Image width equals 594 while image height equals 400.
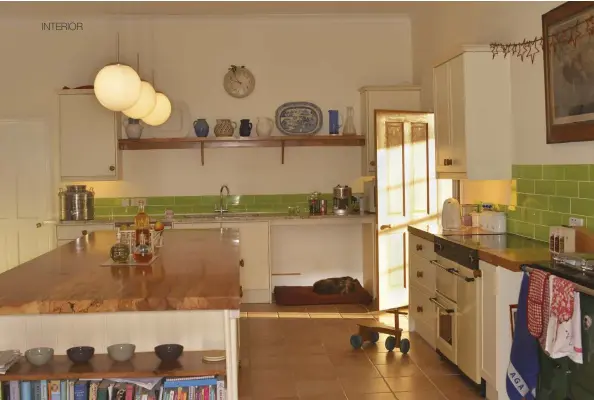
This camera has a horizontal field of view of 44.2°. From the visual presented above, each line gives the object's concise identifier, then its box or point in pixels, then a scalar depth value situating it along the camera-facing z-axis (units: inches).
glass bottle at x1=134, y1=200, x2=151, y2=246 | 163.9
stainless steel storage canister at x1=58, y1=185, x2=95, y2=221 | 301.4
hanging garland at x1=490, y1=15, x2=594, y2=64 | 163.9
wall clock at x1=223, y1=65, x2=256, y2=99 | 314.5
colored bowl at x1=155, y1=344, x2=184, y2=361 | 120.8
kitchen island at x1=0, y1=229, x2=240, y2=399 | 113.0
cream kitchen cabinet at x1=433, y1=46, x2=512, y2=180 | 212.7
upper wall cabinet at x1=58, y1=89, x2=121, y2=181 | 297.7
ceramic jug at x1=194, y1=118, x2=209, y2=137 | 307.6
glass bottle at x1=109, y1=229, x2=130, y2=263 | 157.1
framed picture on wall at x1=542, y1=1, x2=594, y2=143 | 163.8
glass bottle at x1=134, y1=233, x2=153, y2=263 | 158.9
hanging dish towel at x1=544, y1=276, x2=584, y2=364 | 127.3
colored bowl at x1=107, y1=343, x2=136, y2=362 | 121.4
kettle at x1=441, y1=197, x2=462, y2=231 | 223.6
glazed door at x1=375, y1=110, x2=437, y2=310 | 275.0
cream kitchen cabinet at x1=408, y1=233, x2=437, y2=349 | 215.2
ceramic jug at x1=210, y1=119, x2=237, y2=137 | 307.6
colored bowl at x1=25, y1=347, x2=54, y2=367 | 118.0
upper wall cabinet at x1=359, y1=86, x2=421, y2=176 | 303.4
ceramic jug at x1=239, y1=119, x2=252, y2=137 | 308.3
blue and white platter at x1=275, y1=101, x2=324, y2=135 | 316.8
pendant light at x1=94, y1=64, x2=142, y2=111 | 154.1
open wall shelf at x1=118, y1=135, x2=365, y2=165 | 305.1
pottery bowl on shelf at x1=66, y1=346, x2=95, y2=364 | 119.6
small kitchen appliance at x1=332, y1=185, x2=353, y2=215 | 311.1
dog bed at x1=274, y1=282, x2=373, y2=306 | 296.8
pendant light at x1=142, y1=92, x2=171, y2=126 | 221.8
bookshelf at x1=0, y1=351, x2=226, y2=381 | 115.2
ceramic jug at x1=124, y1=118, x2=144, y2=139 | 304.3
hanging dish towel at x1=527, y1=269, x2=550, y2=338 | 137.4
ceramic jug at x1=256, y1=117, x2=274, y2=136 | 310.3
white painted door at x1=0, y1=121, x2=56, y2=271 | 312.3
